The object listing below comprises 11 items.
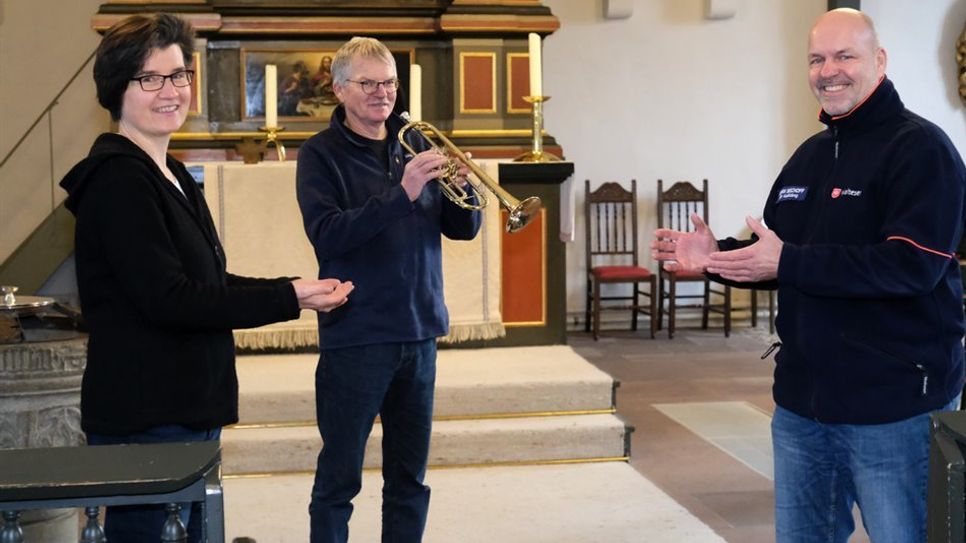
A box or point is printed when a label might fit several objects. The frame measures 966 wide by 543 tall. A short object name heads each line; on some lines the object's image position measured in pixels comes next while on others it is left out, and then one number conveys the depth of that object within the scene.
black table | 1.61
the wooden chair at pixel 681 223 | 8.83
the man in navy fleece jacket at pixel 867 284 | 2.35
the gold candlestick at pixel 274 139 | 6.09
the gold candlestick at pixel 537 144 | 6.04
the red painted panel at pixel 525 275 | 6.02
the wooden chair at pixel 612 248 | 8.70
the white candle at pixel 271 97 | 5.87
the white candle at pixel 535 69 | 5.78
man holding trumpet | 3.07
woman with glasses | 2.19
